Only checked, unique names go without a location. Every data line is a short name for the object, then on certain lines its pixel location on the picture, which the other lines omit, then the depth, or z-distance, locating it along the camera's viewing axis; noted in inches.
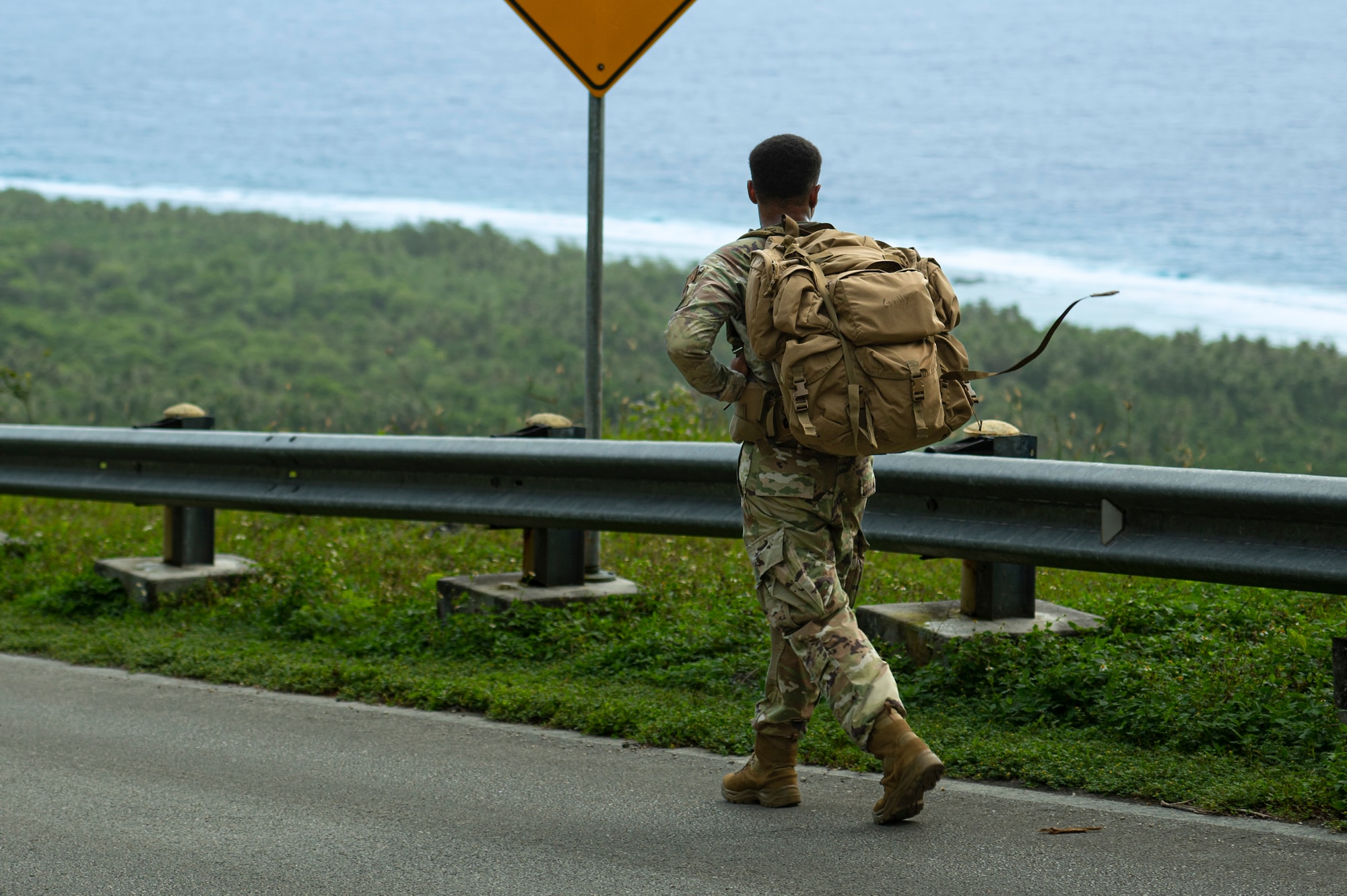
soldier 298.4
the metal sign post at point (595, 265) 473.7
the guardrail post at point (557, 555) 487.5
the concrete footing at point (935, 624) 407.8
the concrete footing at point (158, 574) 532.7
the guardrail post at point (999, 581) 407.8
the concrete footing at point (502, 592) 478.3
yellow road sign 450.9
